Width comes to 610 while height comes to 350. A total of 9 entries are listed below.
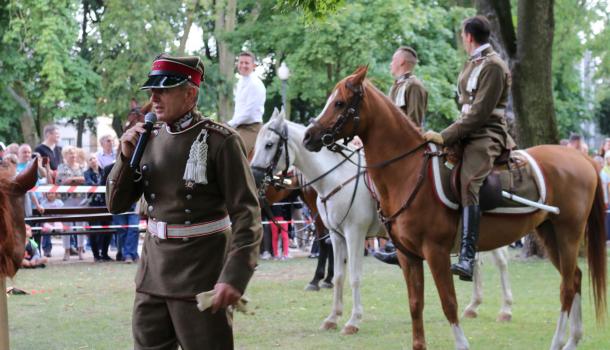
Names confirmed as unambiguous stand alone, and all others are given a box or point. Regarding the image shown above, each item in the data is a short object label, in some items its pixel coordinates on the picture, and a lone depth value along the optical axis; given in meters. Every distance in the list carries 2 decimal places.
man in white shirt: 14.25
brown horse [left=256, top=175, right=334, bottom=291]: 14.52
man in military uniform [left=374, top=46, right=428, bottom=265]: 11.06
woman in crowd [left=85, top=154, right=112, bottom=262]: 20.02
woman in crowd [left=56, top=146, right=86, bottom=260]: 20.02
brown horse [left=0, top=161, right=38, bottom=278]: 4.69
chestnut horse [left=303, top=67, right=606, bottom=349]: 9.09
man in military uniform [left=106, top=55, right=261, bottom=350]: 5.36
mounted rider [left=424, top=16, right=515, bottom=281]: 9.18
